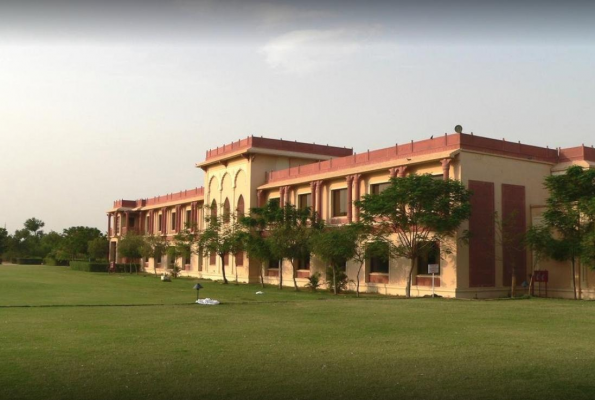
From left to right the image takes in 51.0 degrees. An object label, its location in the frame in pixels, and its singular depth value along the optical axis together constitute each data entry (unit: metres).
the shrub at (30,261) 94.25
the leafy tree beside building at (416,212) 28.14
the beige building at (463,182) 29.69
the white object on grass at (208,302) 22.98
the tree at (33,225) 130.00
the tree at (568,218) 27.19
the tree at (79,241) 81.12
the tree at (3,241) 99.71
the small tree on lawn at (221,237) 41.56
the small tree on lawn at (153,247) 58.25
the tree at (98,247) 77.19
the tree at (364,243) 30.62
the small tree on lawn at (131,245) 60.00
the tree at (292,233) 35.16
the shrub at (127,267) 66.44
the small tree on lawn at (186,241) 49.22
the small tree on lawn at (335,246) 31.11
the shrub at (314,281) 35.06
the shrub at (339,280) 33.94
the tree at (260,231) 37.94
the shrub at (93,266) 66.00
